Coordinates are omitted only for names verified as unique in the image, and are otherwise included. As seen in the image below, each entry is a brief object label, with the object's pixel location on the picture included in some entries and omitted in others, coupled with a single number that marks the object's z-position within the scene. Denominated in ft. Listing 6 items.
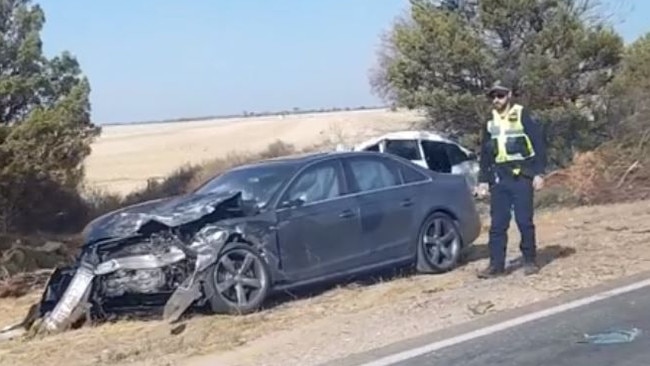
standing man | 36.29
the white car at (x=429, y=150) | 89.30
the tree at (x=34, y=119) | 99.30
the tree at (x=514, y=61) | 109.81
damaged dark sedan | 33.60
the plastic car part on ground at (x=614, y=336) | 26.40
